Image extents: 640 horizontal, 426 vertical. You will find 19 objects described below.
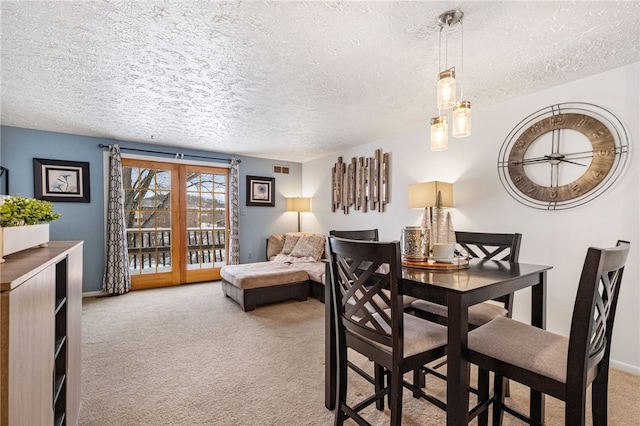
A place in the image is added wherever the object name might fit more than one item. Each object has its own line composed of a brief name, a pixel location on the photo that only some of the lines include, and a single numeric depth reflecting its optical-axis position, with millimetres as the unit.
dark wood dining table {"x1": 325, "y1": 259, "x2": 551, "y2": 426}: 1166
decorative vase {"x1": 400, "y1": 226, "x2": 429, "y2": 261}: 1764
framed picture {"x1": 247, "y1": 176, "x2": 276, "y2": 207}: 5504
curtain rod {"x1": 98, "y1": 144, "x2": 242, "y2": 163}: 4339
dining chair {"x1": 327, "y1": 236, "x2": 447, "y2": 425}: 1200
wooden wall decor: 4195
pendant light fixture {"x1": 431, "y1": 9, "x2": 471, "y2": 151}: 1563
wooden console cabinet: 681
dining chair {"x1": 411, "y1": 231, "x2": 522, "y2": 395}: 1756
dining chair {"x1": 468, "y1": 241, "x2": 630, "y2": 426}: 1008
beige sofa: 3535
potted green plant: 973
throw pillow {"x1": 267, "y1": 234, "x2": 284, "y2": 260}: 5201
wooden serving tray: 1586
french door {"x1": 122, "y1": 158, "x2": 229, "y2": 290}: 4555
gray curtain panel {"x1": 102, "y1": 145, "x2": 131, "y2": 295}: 4164
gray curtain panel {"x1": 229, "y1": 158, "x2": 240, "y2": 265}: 5141
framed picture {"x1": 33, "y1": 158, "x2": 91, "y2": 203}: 3811
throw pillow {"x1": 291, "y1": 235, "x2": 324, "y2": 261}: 4652
